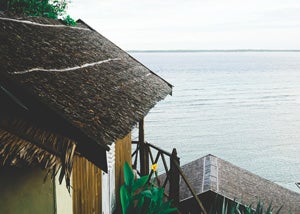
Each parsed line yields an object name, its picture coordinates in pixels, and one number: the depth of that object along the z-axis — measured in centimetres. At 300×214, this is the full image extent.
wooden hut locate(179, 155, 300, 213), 1046
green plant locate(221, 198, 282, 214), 531
